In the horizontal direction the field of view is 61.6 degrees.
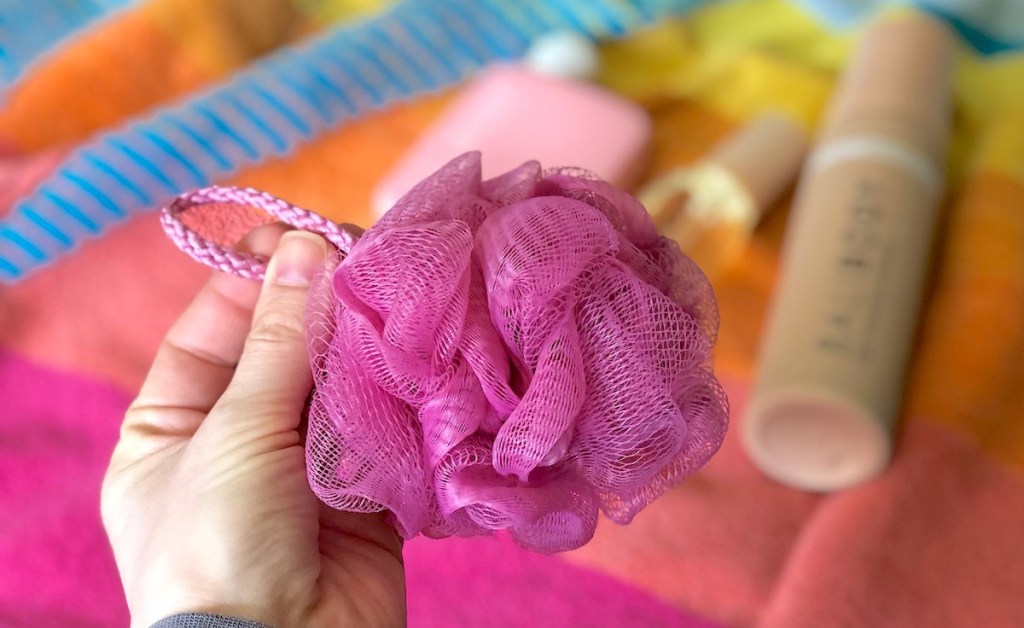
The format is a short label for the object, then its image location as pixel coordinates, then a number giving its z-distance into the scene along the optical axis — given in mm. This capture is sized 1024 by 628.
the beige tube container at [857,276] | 494
